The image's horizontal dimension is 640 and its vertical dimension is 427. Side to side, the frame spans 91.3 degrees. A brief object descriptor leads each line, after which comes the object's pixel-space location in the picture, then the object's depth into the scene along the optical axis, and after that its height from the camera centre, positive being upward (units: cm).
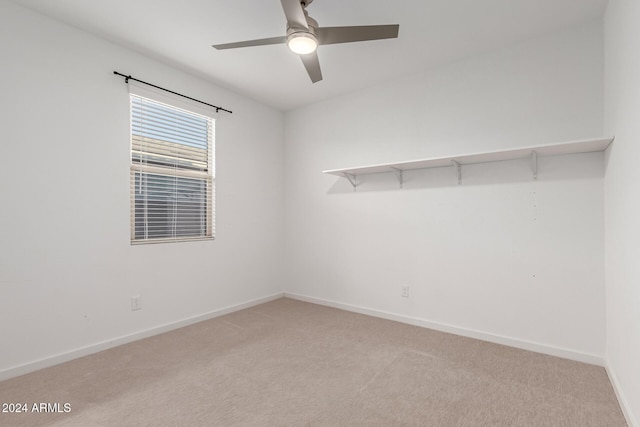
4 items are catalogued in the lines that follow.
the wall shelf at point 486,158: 229 +51
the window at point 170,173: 300 +45
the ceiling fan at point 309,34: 177 +111
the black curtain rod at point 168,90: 282 +127
